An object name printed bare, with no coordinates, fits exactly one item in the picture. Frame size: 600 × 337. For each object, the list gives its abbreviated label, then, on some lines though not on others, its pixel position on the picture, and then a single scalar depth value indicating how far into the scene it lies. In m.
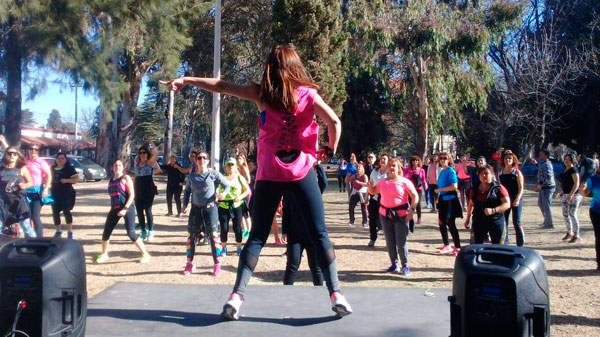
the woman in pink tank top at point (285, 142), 3.92
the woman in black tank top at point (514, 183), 9.92
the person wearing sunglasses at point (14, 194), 9.33
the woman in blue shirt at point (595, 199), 8.50
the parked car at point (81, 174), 34.16
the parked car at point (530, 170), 39.94
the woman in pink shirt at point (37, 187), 9.76
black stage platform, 3.92
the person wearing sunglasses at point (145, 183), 11.43
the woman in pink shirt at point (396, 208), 8.46
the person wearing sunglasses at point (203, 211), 8.39
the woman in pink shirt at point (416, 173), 14.61
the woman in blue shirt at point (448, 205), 10.10
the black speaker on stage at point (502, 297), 3.28
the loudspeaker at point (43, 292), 3.43
